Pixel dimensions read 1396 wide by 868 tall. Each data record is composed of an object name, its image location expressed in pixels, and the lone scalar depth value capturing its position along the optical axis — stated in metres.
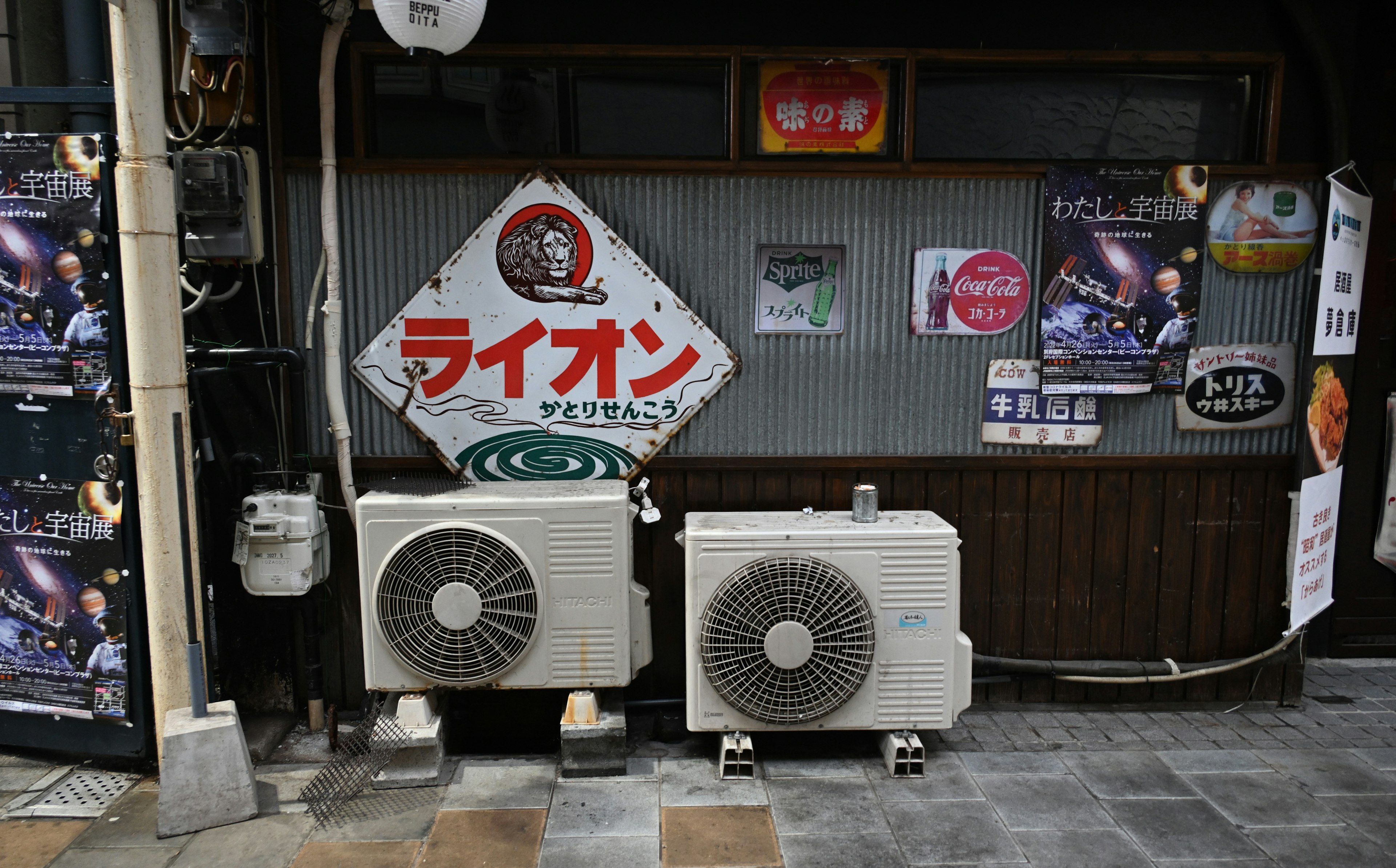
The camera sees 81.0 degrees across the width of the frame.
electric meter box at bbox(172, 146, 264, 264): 4.54
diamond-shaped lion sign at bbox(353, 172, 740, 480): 5.04
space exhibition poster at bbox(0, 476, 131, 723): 4.45
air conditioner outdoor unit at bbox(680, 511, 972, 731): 4.50
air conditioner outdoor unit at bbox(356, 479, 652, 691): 4.50
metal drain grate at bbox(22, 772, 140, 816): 4.24
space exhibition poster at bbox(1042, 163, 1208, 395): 5.11
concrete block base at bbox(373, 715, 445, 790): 4.46
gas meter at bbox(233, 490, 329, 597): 4.69
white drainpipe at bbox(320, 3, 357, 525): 4.70
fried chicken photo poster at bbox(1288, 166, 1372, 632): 5.03
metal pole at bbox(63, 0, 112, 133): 4.25
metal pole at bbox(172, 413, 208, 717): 4.11
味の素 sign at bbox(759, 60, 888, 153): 5.07
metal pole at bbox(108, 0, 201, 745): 3.99
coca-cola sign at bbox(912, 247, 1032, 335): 5.14
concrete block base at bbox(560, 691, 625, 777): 4.53
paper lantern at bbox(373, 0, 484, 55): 3.82
